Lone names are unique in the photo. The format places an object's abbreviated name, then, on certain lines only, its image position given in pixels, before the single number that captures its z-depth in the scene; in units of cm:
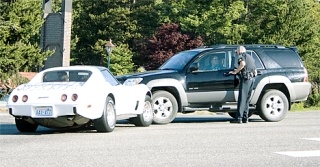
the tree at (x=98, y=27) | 7506
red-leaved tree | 6184
